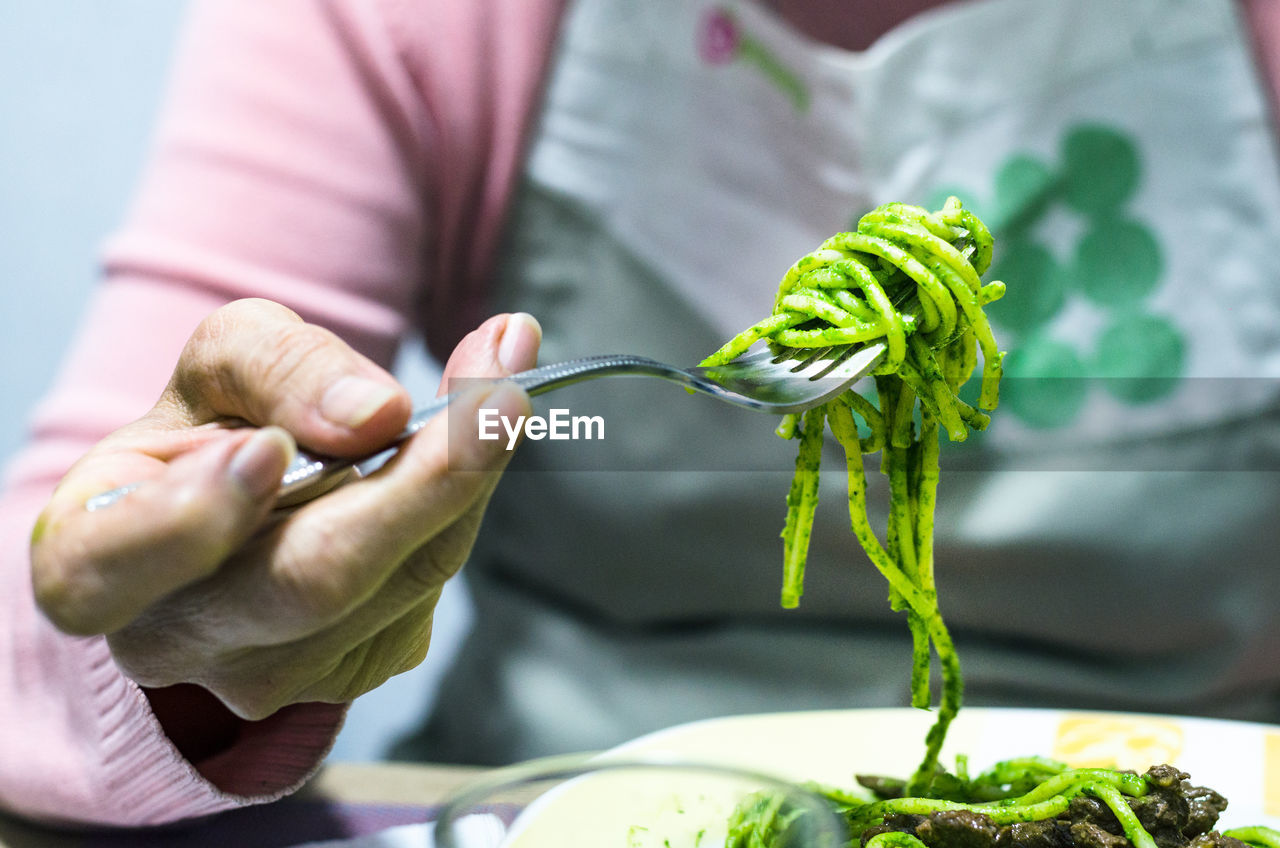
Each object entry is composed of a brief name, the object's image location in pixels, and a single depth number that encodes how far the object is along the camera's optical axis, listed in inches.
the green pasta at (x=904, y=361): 23.0
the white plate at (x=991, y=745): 29.5
